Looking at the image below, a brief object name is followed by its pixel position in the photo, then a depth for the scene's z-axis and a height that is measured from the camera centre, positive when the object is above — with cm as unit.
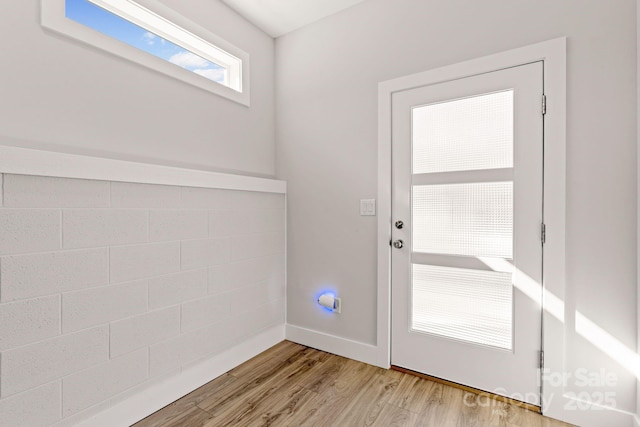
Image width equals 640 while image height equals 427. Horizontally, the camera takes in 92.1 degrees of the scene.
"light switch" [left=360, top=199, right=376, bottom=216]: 226 +2
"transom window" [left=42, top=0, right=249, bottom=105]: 154 +104
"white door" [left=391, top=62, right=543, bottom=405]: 174 -13
